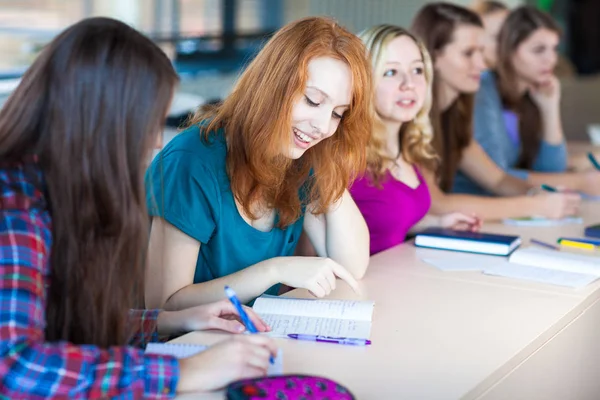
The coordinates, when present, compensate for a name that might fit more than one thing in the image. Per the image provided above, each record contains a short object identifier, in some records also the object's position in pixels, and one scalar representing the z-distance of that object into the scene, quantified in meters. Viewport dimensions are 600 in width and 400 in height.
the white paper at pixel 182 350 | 1.36
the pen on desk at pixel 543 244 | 2.33
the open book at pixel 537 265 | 2.01
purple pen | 1.50
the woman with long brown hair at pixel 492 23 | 3.82
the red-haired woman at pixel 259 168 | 1.71
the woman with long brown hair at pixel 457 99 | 2.75
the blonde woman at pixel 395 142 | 2.32
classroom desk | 1.37
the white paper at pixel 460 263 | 2.08
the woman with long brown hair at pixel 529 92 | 3.59
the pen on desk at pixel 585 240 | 2.36
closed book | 2.24
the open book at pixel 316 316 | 1.55
